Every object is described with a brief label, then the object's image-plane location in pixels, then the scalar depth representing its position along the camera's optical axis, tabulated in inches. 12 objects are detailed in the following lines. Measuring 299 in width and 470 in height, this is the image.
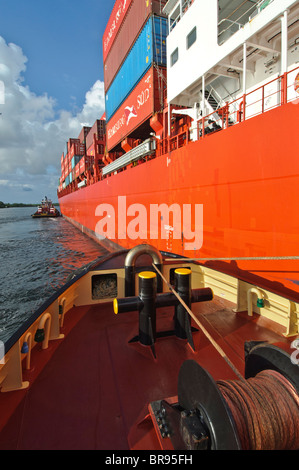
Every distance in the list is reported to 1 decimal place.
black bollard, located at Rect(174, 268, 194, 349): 138.9
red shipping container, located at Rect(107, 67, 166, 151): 447.8
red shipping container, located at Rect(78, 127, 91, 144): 1342.5
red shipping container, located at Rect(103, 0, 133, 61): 574.6
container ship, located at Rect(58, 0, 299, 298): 198.7
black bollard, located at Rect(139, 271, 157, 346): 131.0
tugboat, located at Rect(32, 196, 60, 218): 2076.8
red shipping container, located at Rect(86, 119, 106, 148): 1002.2
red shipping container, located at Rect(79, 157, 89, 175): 1085.8
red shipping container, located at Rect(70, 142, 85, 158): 1401.3
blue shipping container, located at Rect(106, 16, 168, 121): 446.3
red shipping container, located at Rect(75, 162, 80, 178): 1256.2
